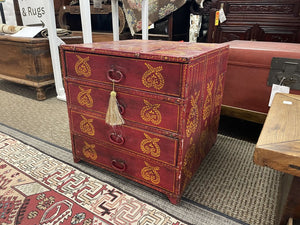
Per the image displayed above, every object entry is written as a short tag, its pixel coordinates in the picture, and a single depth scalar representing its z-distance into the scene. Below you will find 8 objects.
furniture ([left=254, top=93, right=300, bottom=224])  0.50
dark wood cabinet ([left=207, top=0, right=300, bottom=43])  1.84
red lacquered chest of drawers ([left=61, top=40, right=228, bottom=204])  0.74
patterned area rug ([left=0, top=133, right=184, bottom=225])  0.79
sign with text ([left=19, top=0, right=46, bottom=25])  3.35
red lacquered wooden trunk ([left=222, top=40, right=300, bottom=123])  1.16
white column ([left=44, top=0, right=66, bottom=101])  1.75
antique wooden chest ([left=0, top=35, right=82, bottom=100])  1.85
